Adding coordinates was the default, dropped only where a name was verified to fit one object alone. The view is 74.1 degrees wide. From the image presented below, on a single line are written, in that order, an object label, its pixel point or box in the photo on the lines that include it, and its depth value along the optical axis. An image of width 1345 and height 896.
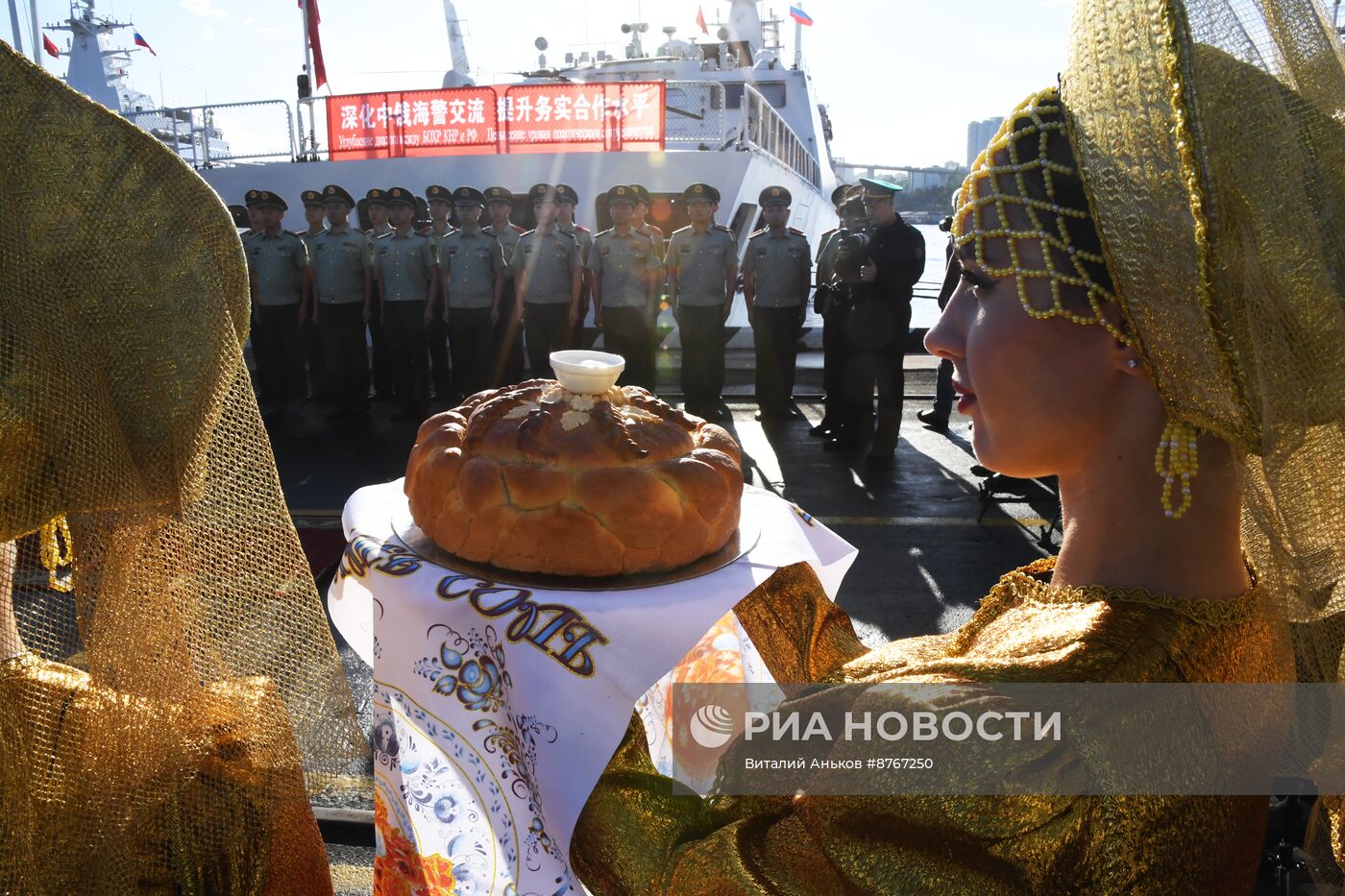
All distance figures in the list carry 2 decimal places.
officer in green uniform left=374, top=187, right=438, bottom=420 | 9.10
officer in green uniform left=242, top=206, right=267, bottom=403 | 8.91
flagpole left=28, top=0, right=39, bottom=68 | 18.77
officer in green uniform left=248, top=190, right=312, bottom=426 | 8.92
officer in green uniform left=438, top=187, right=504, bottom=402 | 9.01
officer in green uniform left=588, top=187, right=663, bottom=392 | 9.11
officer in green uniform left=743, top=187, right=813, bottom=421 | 8.70
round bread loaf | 1.61
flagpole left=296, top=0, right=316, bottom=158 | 13.82
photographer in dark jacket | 7.23
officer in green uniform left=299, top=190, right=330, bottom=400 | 9.56
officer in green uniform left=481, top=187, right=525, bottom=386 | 9.47
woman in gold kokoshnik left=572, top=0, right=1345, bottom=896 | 0.79
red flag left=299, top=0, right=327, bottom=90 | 13.92
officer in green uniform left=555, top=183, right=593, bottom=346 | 9.41
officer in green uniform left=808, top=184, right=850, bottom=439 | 7.70
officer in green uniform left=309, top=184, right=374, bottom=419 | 8.93
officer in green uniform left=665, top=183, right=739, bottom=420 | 9.01
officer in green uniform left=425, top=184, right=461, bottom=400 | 9.43
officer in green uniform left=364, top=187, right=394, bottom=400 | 9.54
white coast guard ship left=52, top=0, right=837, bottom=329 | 13.23
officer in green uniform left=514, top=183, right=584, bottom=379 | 9.14
